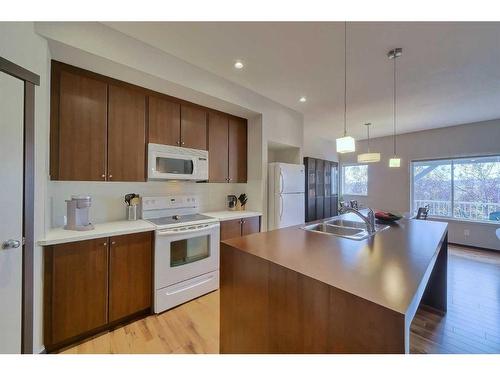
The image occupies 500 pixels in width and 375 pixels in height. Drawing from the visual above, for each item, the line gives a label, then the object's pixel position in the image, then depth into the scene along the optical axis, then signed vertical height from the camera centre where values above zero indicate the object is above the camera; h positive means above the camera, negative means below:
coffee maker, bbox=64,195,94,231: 1.87 -0.23
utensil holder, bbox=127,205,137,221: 2.38 -0.30
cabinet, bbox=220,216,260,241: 2.68 -0.54
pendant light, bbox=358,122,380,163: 3.30 +0.49
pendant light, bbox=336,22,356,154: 2.00 +0.42
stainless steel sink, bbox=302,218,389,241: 2.01 -0.40
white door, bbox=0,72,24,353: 1.29 -0.15
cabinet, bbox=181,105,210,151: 2.60 +0.77
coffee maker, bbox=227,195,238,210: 3.30 -0.23
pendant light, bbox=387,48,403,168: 2.00 +1.32
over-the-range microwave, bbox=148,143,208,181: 2.32 +0.29
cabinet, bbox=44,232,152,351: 1.61 -0.84
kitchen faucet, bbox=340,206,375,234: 1.80 -0.27
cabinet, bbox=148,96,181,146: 2.34 +0.76
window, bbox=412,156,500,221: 4.27 +0.04
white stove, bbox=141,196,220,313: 2.11 -0.72
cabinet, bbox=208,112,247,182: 2.91 +0.57
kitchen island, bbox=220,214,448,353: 0.76 -0.45
